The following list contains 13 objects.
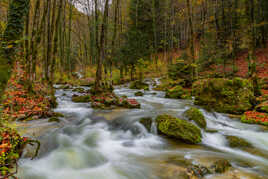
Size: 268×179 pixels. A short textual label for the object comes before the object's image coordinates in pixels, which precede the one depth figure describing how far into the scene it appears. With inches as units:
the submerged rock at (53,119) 250.8
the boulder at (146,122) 243.0
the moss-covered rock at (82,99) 414.9
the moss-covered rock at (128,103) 370.3
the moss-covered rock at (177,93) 504.9
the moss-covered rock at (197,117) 245.1
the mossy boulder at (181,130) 199.2
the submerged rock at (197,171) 127.6
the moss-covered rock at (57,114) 277.2
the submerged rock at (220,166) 132.3
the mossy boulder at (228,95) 326.3
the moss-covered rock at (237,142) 202.2
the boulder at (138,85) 722.2
